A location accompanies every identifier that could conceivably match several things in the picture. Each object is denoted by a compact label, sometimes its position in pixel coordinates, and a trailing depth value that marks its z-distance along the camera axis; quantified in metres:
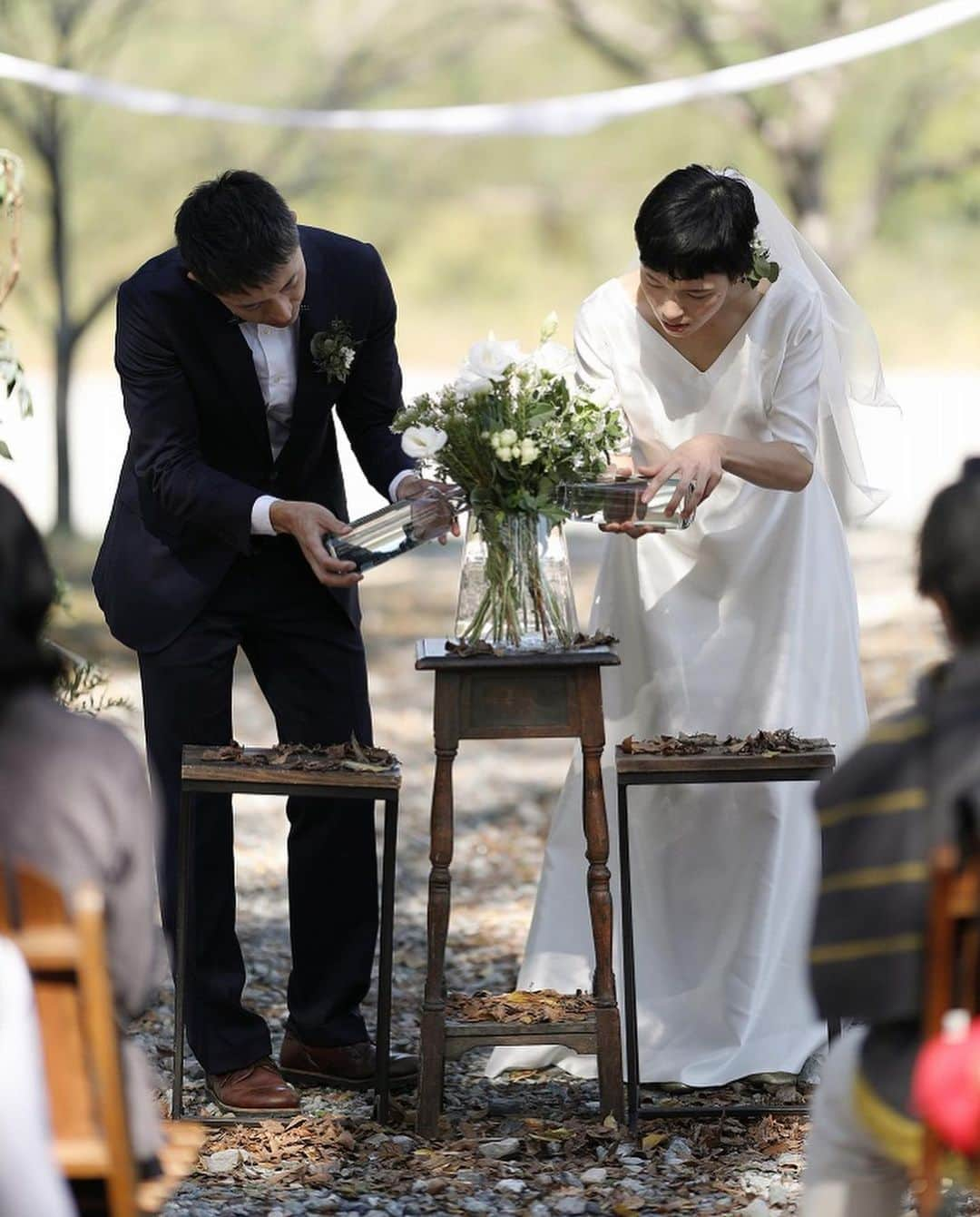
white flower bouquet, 7.72
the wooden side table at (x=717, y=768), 7.88
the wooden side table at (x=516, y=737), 7.77
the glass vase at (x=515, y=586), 7.95
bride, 8.78
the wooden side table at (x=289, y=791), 7.82
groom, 8.23
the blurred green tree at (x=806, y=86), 24.17
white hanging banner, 15.51
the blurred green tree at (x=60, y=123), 25.25
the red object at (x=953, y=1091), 4.21
